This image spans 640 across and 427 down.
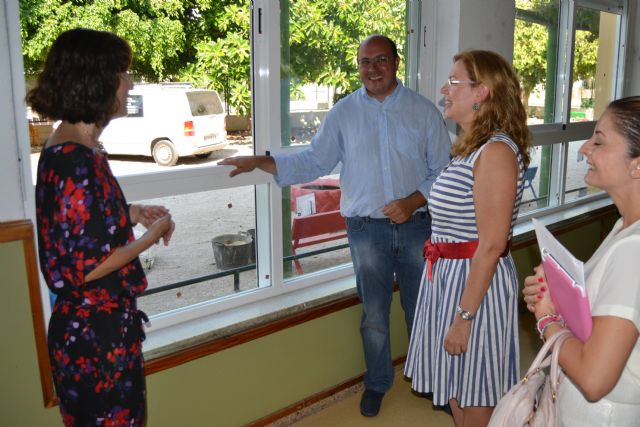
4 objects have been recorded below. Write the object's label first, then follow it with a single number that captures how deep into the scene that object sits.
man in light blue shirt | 2.32
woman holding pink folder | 0.94
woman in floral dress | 1.25
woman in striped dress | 1.53
